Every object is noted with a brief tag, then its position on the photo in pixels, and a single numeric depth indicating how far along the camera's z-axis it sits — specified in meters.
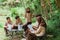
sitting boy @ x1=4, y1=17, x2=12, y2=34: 4.64
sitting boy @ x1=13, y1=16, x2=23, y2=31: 4.60
